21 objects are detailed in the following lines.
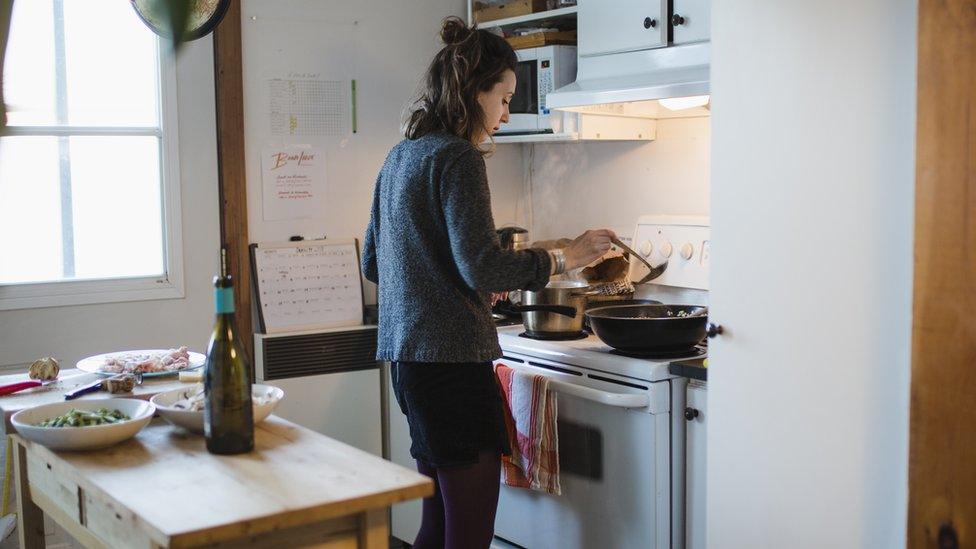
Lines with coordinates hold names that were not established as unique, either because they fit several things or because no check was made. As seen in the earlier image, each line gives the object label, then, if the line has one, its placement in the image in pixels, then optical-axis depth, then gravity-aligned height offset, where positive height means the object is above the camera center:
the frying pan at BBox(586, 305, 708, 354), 2.72 -0.34
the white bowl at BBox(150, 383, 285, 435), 1.78 -0.35
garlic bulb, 2.20 -0.34
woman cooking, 2.19 -0.14
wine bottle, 1.62 -0.29
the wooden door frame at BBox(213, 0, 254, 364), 3.40 +0.21
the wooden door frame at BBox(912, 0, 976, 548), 1.80 -0.13
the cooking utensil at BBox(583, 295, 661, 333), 3.28 -0.31
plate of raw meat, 2.25 -0.34
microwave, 3.41 +0.44
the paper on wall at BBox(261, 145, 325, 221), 3.54 +0.10
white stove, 2.63 -0.66
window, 3.16 +0.14
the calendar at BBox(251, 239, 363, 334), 3.52 -0.26
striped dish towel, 2.83 -0.63
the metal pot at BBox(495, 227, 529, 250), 3.64 -0.10
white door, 1.96 -0.14
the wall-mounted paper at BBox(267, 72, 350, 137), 3.54 +0.38
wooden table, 1.39 -0.41
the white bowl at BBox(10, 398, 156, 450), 1.66 -0.36
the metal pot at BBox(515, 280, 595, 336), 3.07 -0.30
